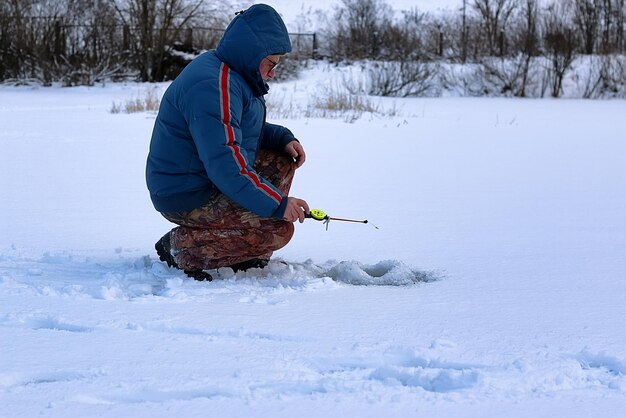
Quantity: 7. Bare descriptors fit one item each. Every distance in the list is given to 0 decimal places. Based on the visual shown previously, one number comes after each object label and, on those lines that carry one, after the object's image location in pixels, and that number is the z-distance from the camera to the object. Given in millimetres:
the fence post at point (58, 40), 19328
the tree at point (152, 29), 19484
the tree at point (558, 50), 18000
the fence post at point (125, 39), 19784
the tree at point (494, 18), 19672
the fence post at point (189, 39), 20159
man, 2725
